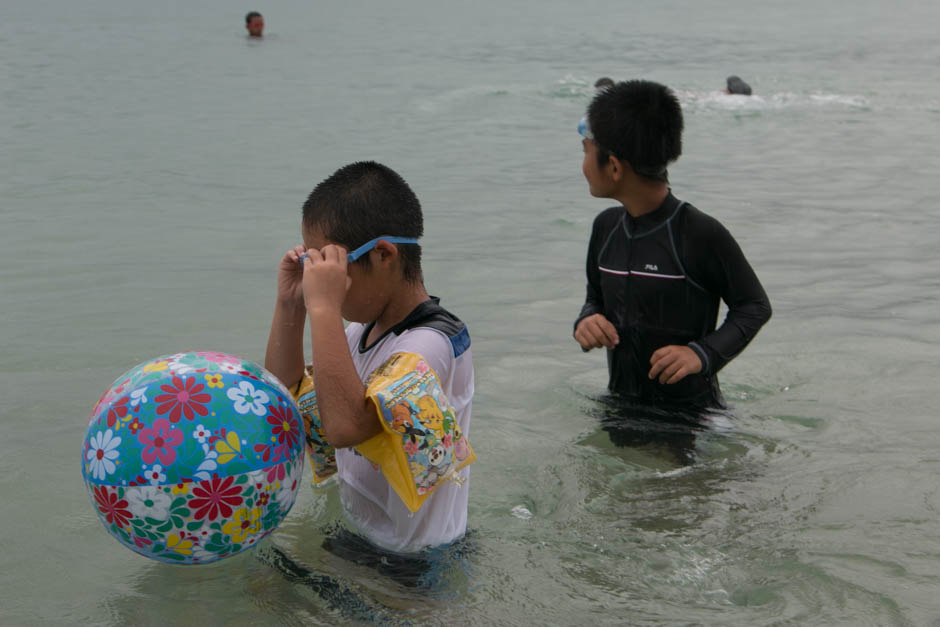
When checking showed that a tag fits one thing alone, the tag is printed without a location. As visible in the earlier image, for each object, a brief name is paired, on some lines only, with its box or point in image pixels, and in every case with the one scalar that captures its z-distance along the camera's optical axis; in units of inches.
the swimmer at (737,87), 784.9
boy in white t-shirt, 120.9
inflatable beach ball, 127.8
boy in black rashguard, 181.5
